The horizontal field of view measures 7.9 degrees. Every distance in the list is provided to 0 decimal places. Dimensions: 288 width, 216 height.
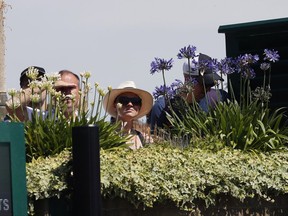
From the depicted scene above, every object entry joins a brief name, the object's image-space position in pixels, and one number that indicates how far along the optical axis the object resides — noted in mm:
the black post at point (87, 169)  12070
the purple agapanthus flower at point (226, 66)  17031
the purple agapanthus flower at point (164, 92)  17304
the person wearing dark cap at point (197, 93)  17333
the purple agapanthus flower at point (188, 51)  17117
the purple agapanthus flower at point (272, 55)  17361
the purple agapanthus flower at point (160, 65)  17089
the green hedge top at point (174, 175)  12917
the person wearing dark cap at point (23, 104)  14260
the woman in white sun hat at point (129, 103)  17146
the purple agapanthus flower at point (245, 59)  17290
